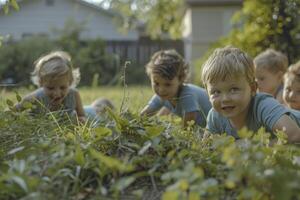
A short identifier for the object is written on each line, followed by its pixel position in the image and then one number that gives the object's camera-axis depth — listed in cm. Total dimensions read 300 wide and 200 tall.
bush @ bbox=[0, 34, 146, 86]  1317
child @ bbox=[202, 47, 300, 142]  238
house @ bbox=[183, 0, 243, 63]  1740
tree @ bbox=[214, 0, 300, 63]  514
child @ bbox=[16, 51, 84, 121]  369
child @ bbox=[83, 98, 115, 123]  408
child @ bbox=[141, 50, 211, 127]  359
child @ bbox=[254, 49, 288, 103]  414
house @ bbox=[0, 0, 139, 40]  2381
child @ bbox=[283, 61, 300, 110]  330
